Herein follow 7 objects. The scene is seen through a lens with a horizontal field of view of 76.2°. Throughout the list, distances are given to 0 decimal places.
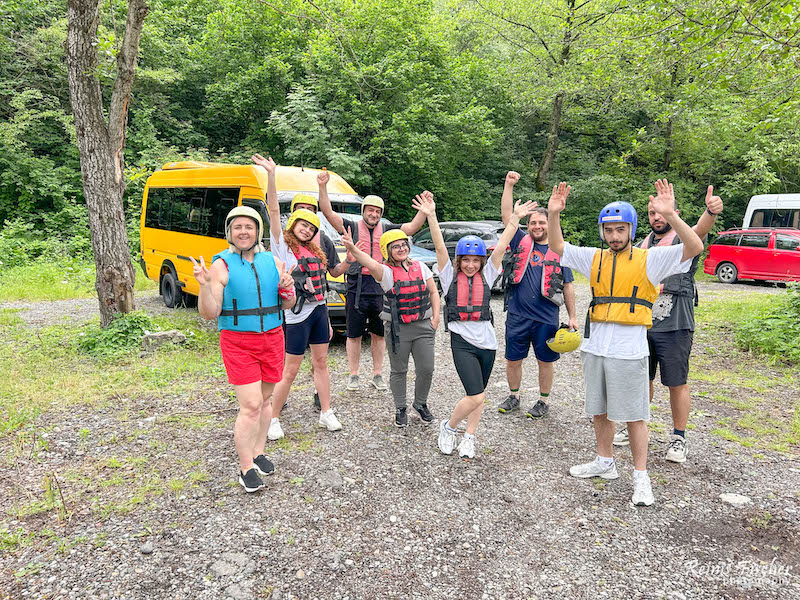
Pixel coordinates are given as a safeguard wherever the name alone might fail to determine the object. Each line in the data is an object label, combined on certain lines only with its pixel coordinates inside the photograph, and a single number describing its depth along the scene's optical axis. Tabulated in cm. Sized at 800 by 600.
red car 1484
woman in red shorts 339
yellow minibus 775
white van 1784
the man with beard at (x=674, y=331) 398
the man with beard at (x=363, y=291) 556
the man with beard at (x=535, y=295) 474
